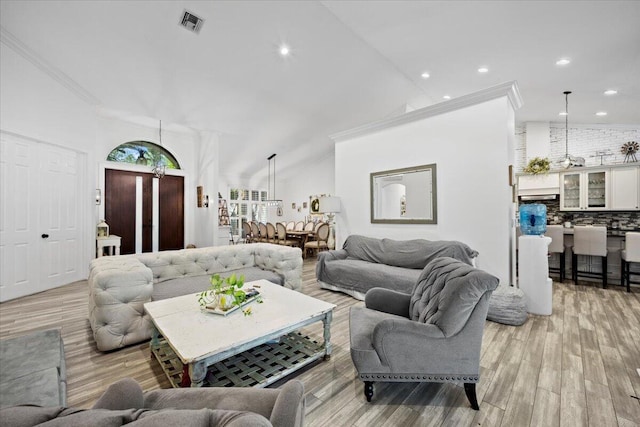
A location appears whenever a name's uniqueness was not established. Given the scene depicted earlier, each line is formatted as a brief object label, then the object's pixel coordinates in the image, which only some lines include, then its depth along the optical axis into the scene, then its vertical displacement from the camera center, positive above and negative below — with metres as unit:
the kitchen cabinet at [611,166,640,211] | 4.53 +0.44
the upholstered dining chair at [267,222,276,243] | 7.75 -0.57
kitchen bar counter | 4.55 -0.31
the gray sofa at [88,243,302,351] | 2.37 -0.74
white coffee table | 1.60 -0.79
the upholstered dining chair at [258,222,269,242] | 8.14 -0.60
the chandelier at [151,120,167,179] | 5.59 +0.89
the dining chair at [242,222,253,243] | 8.81 -0.67
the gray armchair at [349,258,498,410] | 1.66 -0.82
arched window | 6.21 +1.41
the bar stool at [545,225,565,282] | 4.65 -0.48
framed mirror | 4.05 +0.28
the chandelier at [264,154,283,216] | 10.76 +0.72
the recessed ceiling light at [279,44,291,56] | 4.40 +2.72
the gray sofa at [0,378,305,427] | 0.60 -0.54
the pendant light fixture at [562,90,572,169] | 4.35 +1.61
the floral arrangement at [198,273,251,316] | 2.10 -0.67
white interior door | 3.77 -0.08
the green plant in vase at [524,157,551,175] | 5.36 +0.96
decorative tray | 2.06 -0.75
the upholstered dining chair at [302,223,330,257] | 7.09 -0.69
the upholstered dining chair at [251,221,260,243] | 8.46 -0.61
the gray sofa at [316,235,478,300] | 3.44 -0.74
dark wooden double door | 6.10 +0.08
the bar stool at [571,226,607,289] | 4.28 -0.48
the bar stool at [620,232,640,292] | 3.93 -0.55
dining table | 7.59 -0.67
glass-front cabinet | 4.88 +0.43
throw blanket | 3.45 -0.54
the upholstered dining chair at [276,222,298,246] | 7.41 -0.64
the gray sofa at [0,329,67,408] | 1.20 -0.83
